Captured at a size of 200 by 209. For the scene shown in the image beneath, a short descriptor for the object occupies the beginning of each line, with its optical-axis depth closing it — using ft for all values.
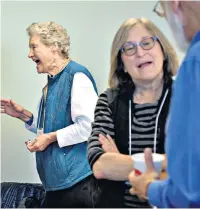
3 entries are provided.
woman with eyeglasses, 5.84
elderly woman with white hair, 6.70
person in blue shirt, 4.52
